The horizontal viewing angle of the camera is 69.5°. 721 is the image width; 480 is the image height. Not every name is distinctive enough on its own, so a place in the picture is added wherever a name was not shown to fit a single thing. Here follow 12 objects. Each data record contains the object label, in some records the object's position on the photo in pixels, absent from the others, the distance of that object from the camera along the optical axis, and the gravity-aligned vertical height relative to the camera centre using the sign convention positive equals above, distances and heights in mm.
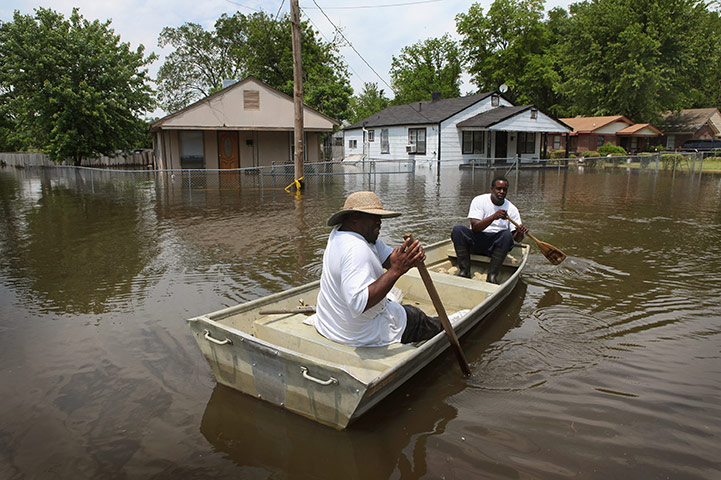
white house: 33500 +1747
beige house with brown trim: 25969 +1466
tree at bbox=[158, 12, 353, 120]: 36688 +8376
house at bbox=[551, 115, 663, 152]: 44719 +1924
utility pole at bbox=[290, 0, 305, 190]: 17373 +2188
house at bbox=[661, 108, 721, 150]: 50656 +2811
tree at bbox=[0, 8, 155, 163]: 25016 +3785
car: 43469 +853
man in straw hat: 3725 -913
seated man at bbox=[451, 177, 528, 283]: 7109 -1039
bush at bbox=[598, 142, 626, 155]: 39188 +380
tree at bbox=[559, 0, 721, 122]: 39688 +7913
